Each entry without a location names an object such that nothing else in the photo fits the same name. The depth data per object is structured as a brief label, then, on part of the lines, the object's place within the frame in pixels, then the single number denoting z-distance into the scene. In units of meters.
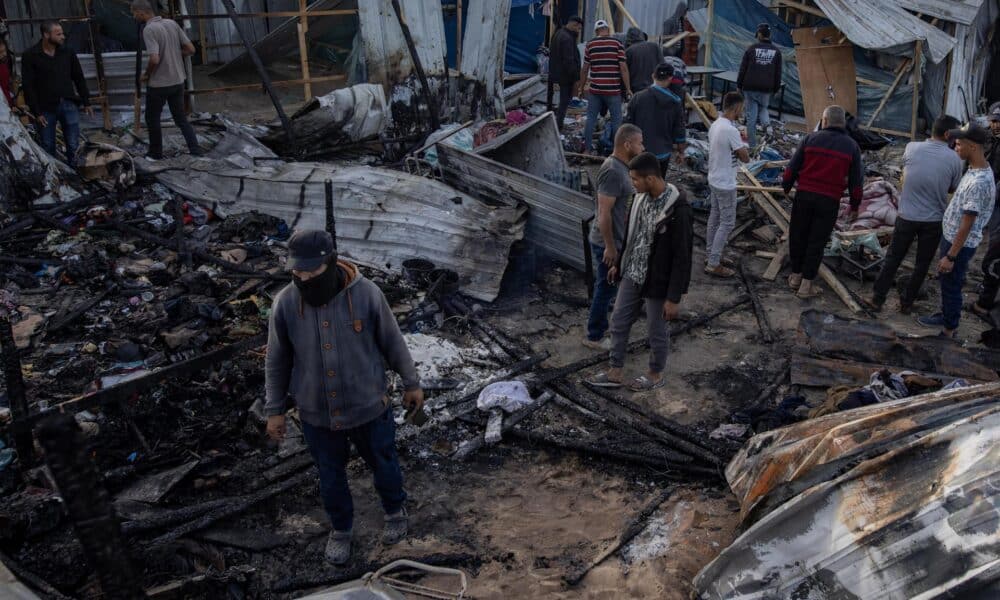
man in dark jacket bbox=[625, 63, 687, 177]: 8.67
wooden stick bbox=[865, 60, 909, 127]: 14.16
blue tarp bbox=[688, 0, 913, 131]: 14.57
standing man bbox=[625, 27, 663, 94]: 12.01
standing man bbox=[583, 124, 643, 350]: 6.31
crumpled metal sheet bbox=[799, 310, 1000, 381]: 6.18
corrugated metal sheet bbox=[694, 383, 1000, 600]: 3.21
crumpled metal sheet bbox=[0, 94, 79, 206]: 8.70
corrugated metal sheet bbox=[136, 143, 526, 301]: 7.93
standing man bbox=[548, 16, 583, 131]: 12.61
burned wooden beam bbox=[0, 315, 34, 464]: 4.74
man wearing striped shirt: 11.58
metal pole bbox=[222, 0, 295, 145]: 10.74
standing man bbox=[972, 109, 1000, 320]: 7.27
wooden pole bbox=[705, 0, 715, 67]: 16.77
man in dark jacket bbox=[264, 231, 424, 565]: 3.89
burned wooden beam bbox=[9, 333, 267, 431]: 4.63
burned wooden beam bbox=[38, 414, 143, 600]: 2.39
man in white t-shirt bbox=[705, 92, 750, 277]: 7.84
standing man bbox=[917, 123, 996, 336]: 6.41
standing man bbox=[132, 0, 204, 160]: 9.52
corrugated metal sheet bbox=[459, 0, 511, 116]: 13.23
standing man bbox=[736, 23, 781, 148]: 12.65
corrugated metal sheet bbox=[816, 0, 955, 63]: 13.65
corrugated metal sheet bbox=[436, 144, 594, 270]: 7.89
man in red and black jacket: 7.34
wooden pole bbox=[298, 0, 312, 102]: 12.13
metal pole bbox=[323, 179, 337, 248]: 7.04
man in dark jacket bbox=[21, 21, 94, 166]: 9.14
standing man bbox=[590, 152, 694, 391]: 5.60
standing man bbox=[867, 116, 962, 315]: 6.85
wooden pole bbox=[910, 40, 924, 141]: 13.66
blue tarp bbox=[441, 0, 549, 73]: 17.12
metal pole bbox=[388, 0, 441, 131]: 12.20
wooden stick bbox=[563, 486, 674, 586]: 4.16
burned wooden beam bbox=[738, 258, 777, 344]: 7.21
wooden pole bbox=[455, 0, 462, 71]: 13.98
